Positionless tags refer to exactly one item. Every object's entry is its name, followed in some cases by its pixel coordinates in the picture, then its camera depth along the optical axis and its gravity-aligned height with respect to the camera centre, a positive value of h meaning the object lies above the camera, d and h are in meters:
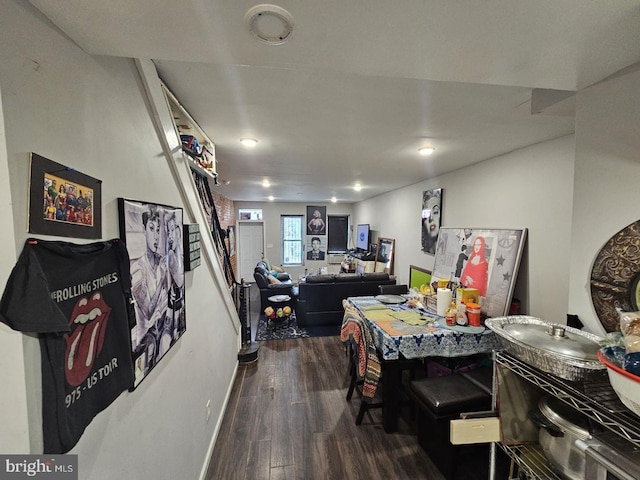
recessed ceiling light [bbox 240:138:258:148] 2.18 +0.76
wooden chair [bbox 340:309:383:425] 2.03 -1.03
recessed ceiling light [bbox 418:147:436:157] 2.40 +0.78
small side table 4.38 -1.38
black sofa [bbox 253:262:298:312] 4.73 -1.09
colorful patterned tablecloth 2.01 -0.86
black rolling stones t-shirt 0.57 -0.26
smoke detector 0.67 +0.57
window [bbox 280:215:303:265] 8.19 -0.30
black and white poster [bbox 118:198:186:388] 0.99 -0.22
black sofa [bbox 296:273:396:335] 4.38 -1.11
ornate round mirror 0.88 -0.15
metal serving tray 0.81 -0.40
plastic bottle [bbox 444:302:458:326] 2.24 -0.73
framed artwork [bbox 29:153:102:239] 0.61 +0.07
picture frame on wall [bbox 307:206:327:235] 8.15 +0.31
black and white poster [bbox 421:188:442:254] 3.65 +0.21
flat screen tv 6.56 -0.17
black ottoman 1.71 -1.22
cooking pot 0.84 -0.68
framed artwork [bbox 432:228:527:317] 2.46 -0.31
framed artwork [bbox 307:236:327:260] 8.23 -0.57
